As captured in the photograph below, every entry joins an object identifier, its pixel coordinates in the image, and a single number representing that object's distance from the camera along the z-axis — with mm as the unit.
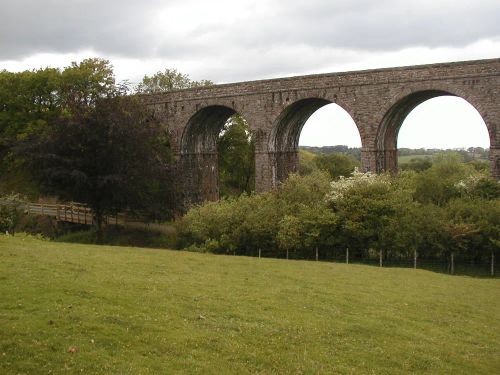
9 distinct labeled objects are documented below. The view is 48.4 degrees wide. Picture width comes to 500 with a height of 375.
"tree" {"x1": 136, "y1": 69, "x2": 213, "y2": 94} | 53000
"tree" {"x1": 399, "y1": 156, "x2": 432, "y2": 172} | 69812
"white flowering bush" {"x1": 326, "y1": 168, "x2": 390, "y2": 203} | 25859
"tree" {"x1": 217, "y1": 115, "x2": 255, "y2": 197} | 48206
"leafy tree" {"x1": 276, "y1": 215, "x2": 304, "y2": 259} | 24953
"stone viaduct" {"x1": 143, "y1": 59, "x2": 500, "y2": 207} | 25141
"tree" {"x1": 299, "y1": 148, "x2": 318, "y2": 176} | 56312
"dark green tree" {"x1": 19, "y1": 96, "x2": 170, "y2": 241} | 28094
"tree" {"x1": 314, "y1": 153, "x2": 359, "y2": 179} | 62500
